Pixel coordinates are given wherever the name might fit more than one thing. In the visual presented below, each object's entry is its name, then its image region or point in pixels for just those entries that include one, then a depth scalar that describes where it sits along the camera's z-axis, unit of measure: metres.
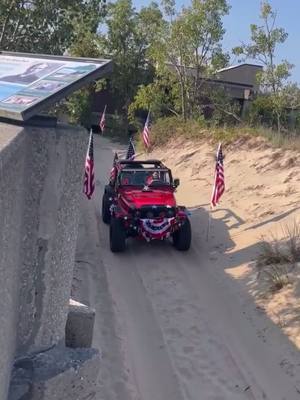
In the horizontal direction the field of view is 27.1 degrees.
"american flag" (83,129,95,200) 13.38
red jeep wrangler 11.48
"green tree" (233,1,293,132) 21.86
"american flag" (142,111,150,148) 23.33
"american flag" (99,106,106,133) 28.48
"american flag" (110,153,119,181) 13.80
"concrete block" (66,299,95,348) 4.56
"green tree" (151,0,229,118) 25.22
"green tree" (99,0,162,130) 31.00
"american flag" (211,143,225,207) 12.80
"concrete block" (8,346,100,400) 3.73
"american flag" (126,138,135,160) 19.47
